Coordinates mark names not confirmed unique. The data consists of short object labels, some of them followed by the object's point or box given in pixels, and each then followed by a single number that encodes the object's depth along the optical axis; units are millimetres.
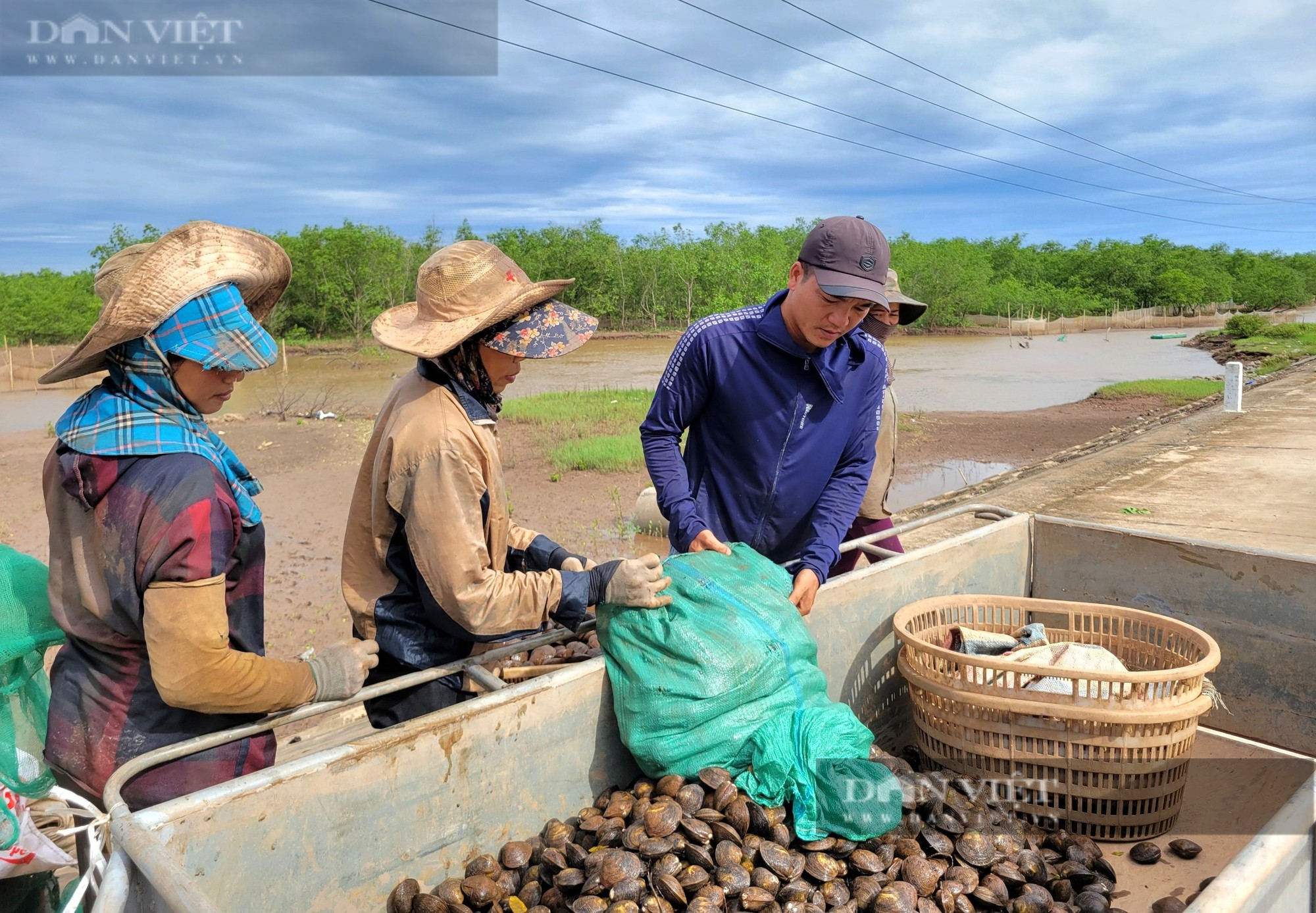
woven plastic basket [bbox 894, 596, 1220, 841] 2340
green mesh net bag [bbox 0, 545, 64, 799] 1855
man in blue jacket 2906
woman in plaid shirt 1650
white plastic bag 1631
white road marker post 15665
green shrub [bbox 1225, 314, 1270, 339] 42438
